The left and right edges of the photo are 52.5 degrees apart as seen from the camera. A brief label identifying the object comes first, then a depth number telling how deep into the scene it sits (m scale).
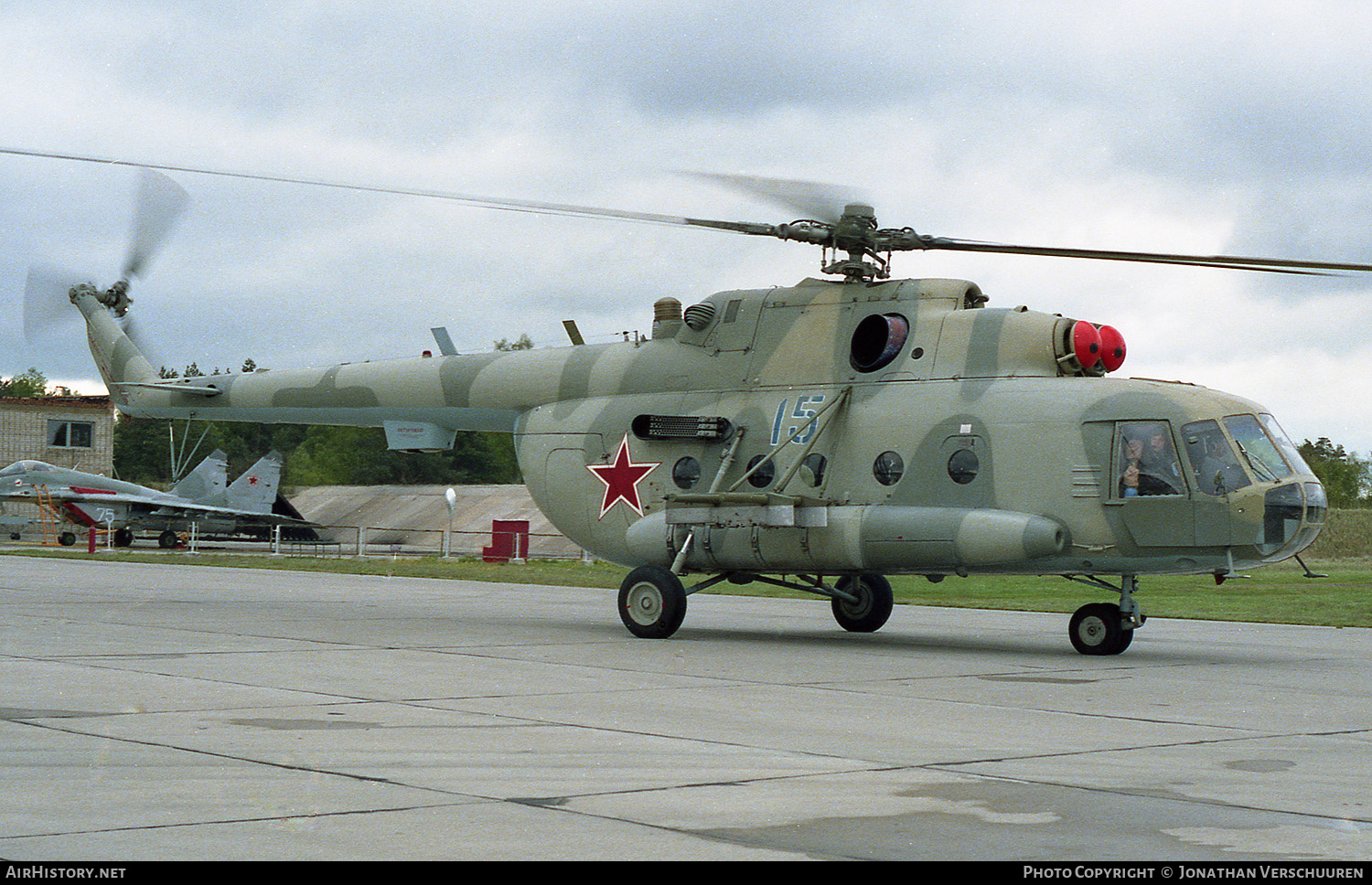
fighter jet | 52.09
